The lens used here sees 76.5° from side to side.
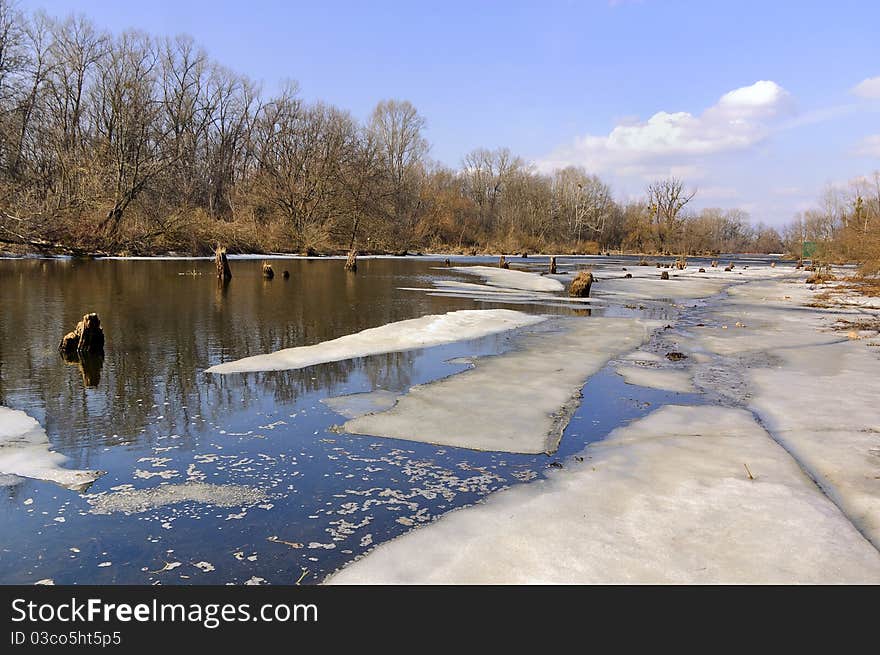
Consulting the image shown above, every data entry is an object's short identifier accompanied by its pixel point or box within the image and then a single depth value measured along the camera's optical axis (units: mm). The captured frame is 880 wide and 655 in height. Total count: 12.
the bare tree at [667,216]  85812
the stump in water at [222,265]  22562
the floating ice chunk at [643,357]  10164
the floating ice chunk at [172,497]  4121
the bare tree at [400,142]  65938
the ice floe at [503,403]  5891
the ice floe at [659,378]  8188
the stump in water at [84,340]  9188
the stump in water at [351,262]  30622
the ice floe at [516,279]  25502
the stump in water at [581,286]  21625
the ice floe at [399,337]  9117
